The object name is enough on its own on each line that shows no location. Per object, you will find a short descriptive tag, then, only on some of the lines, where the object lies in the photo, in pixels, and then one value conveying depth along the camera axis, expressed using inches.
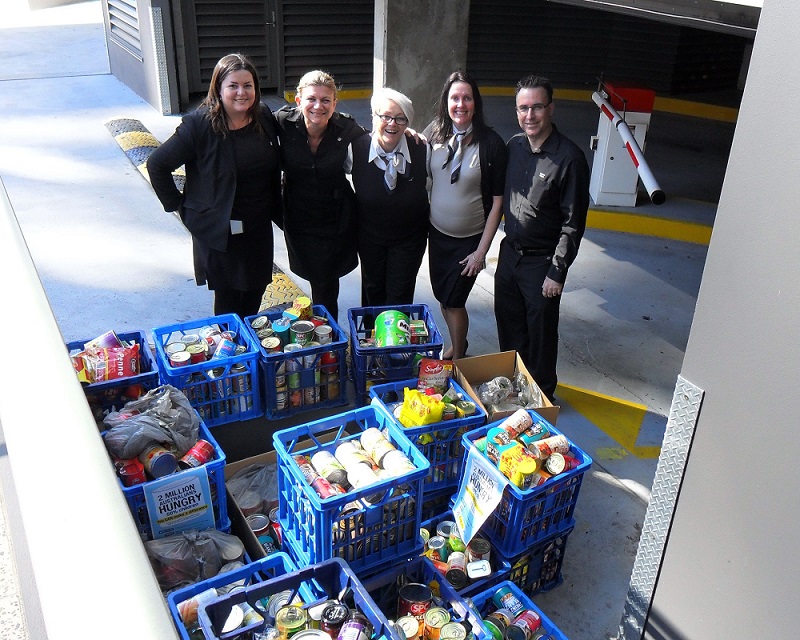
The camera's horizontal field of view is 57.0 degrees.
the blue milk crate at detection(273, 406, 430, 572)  105.9
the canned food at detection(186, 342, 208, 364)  136.2
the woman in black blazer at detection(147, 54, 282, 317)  150.6
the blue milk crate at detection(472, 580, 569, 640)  111.4
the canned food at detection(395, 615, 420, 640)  102.9
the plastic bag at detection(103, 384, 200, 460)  113.4
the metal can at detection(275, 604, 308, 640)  94.9
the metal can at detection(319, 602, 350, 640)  94.0
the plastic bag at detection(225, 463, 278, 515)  132.3
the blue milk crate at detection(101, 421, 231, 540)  109.4
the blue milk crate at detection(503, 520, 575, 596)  127.0
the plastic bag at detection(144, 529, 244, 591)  110.3
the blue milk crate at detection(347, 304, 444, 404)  146.3
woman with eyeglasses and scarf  154.2
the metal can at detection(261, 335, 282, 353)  141.4
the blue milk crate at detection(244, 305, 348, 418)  140.3
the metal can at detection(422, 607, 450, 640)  102.7
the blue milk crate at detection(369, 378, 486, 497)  131.6
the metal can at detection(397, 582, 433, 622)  106.3
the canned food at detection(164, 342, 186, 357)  136.5
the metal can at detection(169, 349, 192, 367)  133.4
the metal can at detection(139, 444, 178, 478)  111.9
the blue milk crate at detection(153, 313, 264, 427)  133.0
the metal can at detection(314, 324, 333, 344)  146.6
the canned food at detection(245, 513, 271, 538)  127.0
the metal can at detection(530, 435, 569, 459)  125.1
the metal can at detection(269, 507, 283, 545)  127.7
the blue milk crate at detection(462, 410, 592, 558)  119.9
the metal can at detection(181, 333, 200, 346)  140.9
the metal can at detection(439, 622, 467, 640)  101.2
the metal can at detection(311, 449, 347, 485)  111.0
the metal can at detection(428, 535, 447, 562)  123.9
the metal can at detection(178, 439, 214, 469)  115.6
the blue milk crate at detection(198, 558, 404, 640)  94.3
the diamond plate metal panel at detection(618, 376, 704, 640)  102.3
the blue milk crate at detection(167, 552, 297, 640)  100.3
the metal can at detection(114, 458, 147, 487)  110.4
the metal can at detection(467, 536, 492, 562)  123.4
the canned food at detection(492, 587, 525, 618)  114.1
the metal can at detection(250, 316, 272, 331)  147.7
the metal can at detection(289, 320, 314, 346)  144.5
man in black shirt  149.5
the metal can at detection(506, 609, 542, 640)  108.7
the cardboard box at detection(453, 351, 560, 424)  158.7
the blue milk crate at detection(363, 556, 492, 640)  109.3
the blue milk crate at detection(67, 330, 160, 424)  127.9
